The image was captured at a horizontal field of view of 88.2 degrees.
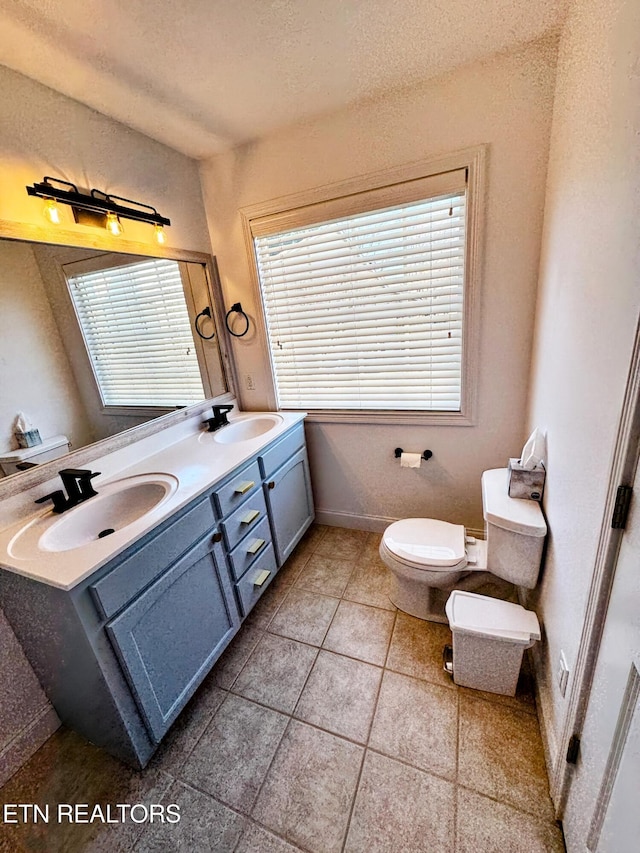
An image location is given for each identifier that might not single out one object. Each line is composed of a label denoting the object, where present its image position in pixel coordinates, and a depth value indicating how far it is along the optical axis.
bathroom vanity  0.98
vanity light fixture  1.27
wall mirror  1.23
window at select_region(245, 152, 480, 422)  1.67
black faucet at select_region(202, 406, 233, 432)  2.04
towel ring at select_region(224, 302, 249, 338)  2.13
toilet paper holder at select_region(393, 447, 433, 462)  2.00
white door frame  0.65
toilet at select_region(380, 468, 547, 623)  1.28
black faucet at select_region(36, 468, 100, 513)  1.23
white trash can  1.22
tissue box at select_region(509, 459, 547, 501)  1.31
